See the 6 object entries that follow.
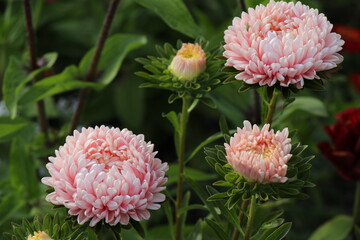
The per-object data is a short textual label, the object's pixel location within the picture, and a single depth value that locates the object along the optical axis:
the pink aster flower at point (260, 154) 1.39
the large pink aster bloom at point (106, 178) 1.38
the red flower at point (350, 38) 2.10
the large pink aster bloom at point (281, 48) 1.42
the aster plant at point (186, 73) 1.50
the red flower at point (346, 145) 1.71
